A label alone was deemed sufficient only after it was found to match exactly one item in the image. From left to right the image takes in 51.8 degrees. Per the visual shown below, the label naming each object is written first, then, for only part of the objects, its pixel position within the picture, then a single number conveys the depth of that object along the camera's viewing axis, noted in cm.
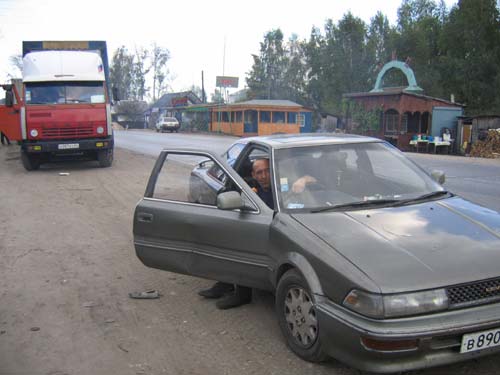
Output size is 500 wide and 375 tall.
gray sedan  289
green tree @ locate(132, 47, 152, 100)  11056
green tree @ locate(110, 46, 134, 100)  11111
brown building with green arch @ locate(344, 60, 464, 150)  2823
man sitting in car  430
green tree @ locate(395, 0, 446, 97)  4609
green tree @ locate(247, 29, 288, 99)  7669
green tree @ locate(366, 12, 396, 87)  5634
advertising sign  7319
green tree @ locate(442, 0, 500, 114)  4162
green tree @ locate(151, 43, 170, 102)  11012
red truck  1496
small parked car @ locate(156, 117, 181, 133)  5628
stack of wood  2394
